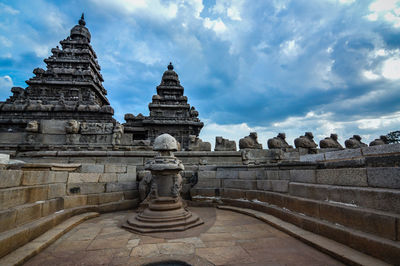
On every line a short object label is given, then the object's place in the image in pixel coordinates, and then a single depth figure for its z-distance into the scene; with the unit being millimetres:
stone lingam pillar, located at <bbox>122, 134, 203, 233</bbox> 3898
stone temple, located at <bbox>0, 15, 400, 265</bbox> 2514
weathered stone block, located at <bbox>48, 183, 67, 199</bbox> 4120
